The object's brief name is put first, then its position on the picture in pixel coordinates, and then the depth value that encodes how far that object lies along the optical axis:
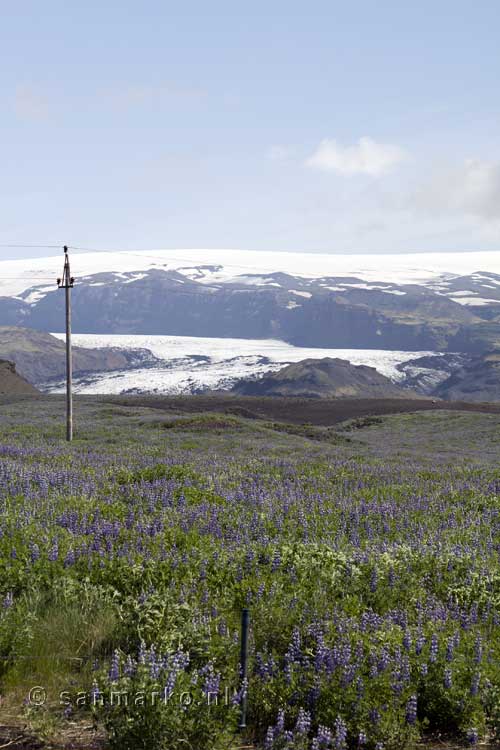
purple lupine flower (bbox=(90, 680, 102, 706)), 6.03
